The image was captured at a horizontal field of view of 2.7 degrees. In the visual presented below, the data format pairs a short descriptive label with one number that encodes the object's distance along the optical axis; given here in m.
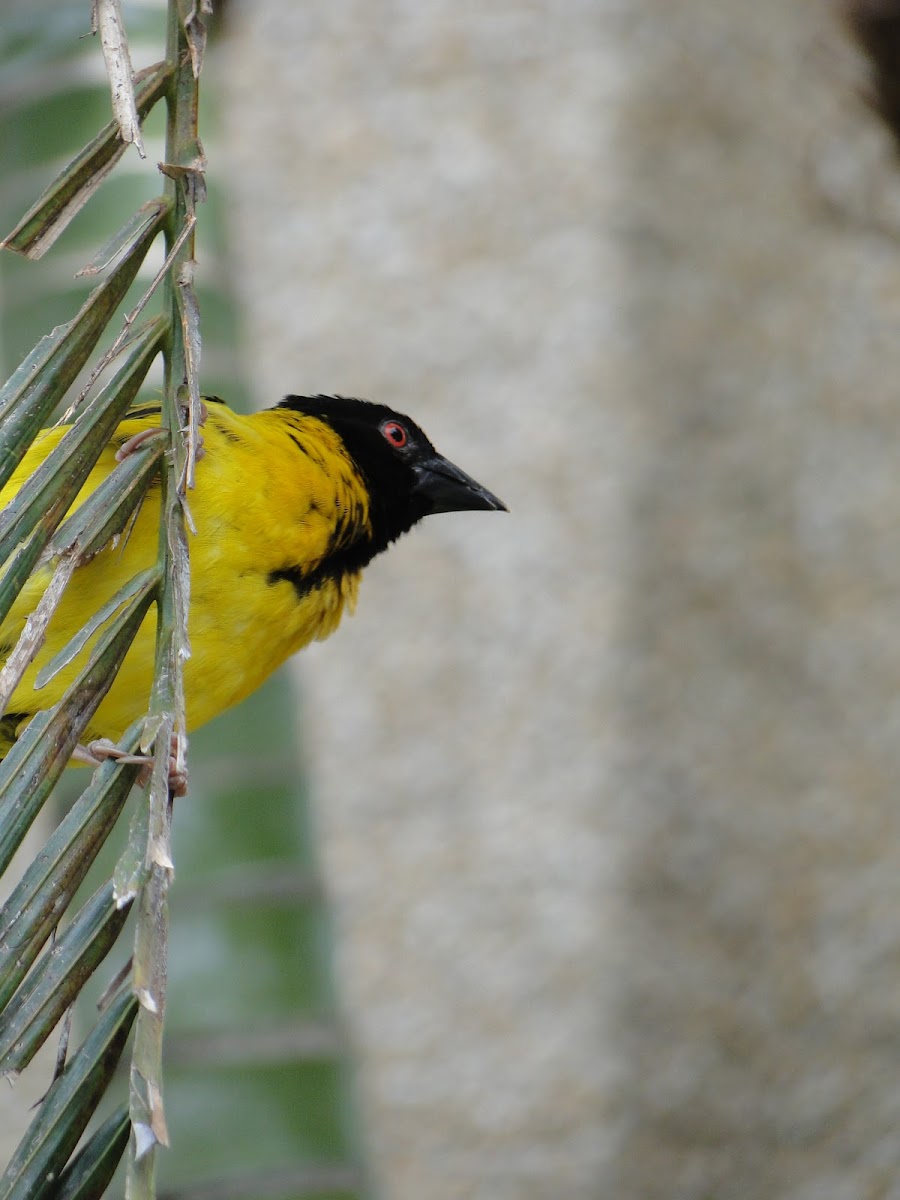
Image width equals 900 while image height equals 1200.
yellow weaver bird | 3.09
